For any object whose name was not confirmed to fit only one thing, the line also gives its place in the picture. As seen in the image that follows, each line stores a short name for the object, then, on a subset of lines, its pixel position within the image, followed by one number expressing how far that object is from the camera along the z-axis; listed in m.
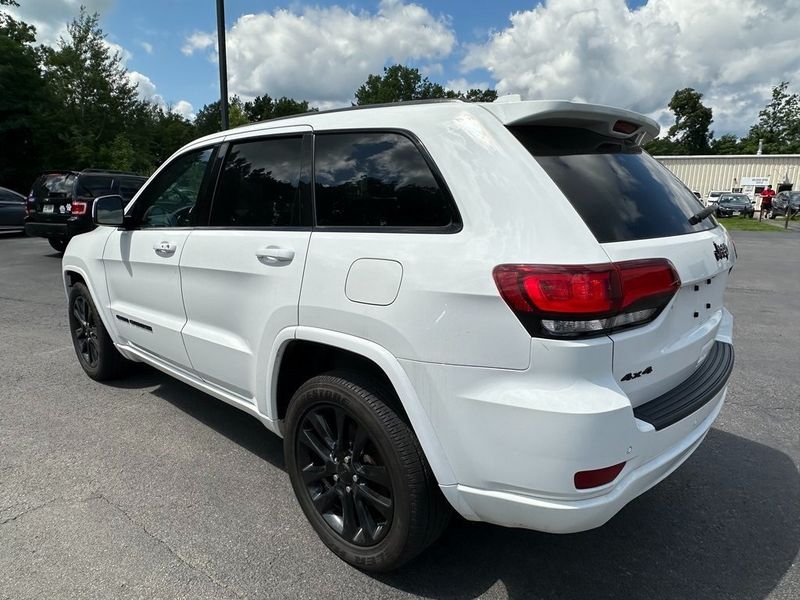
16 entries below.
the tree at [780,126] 70.44
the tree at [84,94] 27.62
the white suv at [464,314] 1.76
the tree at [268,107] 77.75
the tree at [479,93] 69.10
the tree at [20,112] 25.20
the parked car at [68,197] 11.04
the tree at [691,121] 85.19
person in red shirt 34.53
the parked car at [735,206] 34.28
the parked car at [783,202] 32.52
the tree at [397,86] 71.88
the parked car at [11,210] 15.85
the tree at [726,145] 82.00
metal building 45.31
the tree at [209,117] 71.59
